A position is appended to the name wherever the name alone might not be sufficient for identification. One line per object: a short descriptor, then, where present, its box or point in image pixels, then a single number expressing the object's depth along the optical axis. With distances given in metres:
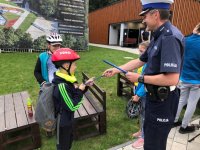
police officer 1.49
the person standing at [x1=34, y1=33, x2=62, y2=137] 2.91
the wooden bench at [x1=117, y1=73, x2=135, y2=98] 4.59
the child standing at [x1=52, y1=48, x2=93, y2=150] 1.94
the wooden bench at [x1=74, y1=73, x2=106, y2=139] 2.94
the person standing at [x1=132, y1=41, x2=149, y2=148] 2.70
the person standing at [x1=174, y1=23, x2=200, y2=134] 2.74
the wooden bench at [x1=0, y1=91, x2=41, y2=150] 2.55
